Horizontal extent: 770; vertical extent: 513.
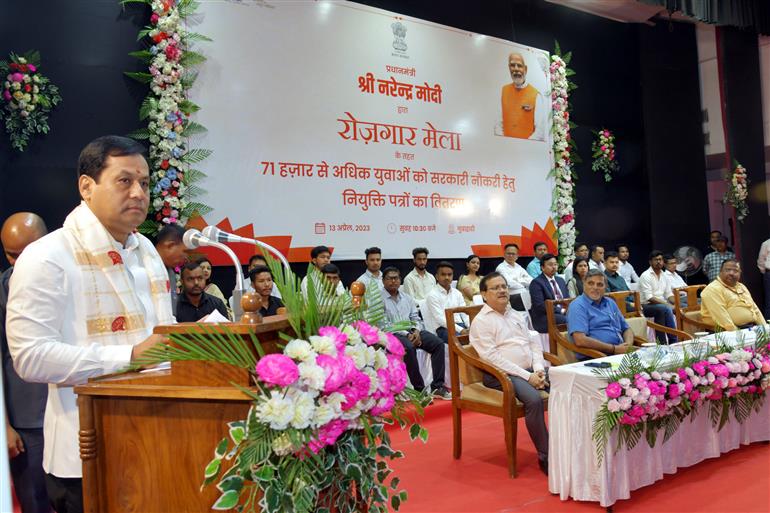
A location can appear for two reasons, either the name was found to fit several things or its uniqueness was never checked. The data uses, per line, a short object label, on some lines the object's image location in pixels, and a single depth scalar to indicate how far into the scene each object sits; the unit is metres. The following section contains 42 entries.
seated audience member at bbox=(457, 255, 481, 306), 6.34
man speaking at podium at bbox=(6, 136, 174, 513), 1.31
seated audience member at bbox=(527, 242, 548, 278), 7.41
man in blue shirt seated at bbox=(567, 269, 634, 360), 3.97
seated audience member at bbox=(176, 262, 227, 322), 3.87
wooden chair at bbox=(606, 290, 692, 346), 4.47
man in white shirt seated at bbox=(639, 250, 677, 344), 7.55
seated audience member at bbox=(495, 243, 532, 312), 7.05
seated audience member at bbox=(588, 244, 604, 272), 7.89
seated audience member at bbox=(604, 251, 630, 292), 7.13
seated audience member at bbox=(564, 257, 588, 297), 6.88
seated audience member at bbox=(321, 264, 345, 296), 4.88
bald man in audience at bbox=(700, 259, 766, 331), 5.09
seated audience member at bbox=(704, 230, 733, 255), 9.20
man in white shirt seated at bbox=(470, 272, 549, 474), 3.44
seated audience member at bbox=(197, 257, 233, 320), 4.81
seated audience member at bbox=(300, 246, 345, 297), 5.48
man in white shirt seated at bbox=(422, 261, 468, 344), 5.67
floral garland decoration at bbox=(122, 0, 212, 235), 5.06
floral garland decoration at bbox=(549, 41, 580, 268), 8.09
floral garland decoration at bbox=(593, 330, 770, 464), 2.69
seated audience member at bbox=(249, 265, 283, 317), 4.35
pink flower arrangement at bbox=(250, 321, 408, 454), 1.12
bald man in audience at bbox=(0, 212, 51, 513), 1.94
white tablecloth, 2.76
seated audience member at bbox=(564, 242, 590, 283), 7.33
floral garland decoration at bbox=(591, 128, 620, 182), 8.96
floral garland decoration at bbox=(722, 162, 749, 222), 9.40
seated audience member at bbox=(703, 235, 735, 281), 9.12
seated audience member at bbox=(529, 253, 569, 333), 5.99
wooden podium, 1.19
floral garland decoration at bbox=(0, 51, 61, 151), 4.52
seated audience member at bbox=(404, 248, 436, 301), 6.27
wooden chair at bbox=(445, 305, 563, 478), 3.26
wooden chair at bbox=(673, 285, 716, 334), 5.38
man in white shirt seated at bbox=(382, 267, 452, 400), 5.07
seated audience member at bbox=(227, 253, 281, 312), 5.12
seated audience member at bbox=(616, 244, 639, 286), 8.37
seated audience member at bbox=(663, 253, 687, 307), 8.09
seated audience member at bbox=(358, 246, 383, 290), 5.93
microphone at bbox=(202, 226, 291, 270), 1.50
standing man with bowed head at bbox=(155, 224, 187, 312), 3.48
